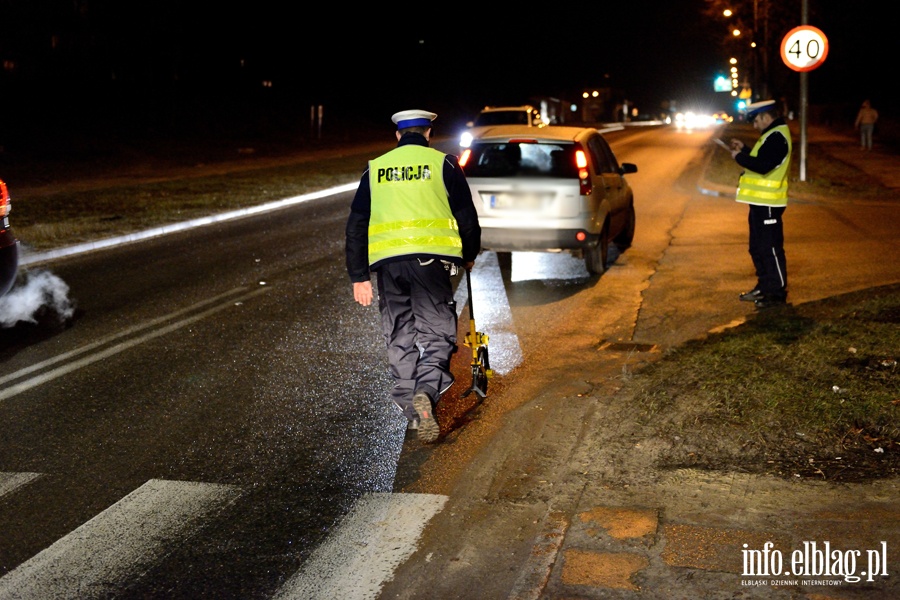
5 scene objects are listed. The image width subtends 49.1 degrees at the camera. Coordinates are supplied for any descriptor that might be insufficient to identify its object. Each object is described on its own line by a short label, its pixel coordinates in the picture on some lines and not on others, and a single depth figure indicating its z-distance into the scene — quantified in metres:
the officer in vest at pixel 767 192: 9.01
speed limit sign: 17.91
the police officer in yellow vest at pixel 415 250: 5.68
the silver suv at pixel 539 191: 10.89
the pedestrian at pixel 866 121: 32.12
